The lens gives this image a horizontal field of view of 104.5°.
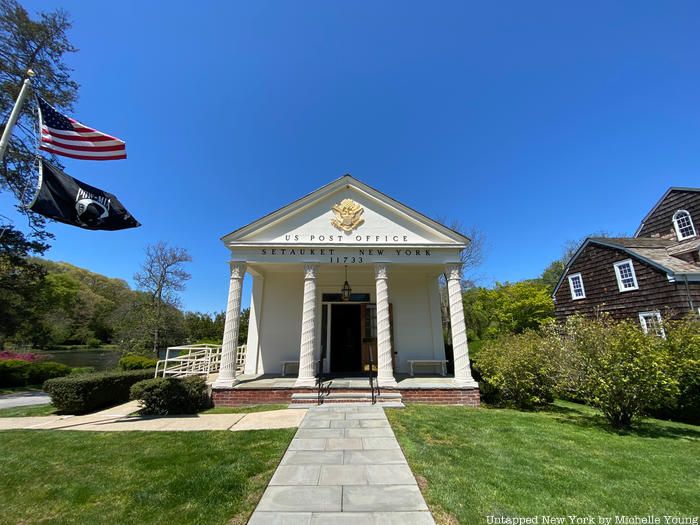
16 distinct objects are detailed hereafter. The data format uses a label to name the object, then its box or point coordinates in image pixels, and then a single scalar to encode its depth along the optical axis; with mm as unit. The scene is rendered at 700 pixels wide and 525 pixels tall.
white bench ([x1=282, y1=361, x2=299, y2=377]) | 9898
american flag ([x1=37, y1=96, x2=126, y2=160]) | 5445
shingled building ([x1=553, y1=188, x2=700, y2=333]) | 10617
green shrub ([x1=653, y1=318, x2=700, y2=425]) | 6637
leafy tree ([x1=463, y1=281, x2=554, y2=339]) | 20016
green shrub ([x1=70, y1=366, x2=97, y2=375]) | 15944
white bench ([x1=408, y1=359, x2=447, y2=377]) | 9852
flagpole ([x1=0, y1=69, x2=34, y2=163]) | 4938
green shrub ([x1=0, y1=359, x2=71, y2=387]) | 14570
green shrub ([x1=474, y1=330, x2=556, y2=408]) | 7758
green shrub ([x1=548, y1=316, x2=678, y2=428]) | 5969
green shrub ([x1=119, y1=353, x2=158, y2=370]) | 13164
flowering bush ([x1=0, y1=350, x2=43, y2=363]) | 18406
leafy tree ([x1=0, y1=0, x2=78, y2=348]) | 10133
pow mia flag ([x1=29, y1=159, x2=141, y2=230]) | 4820
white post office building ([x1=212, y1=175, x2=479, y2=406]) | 8156
